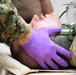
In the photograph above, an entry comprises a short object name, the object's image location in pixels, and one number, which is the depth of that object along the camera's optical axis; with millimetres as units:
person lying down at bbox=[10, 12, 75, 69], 823
